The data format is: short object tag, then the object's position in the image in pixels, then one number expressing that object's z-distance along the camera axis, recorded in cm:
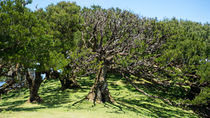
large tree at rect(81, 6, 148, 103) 2245
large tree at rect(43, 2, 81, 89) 2639
